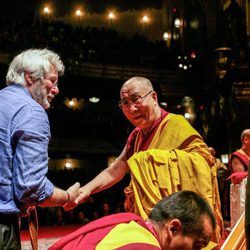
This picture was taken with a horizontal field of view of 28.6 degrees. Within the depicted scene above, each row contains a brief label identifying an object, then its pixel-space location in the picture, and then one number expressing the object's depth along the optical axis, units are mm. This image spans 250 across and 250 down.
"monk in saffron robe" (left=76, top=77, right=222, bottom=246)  3309
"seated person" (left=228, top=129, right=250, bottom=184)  6762
